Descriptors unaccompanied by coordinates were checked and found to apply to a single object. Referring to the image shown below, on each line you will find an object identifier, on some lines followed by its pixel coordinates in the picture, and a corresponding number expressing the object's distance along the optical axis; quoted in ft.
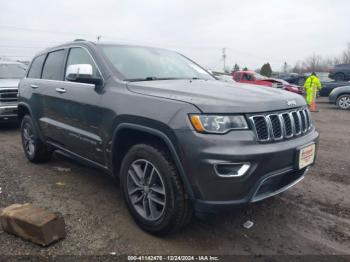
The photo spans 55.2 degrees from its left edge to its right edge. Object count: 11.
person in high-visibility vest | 45.89
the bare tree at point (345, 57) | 228.22
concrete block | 9.27
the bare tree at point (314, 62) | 257.75
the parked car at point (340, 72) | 69.00
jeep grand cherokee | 8.27
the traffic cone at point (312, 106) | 44.70
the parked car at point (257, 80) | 53.93
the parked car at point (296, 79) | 77.25
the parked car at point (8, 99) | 25.63
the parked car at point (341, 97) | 46.60
